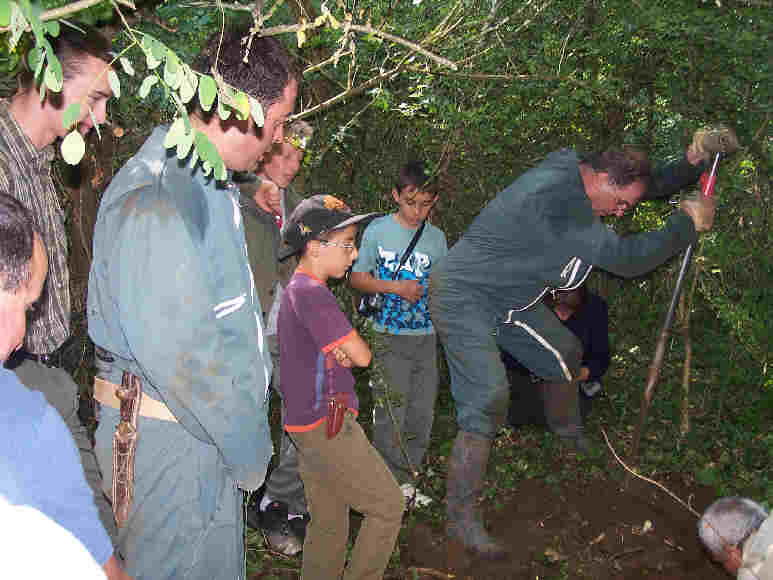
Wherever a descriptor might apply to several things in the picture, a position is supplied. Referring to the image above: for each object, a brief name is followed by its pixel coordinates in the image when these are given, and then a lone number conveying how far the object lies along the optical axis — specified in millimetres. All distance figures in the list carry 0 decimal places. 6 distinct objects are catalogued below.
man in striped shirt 2312
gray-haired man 2258
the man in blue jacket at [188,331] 1900
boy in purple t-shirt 2969
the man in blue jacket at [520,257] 3967
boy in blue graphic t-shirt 4582
